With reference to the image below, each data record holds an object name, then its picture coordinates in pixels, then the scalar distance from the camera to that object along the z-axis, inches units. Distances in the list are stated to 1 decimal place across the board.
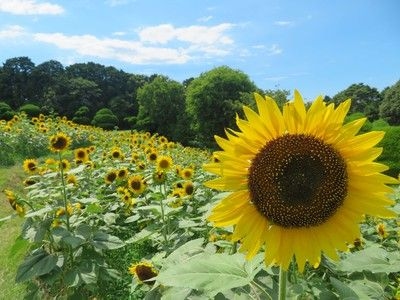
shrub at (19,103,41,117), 1423.1
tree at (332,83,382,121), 2526.3
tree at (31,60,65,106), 2106.3
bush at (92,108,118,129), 1673.0
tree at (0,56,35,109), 2150.6
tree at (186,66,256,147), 1774.1
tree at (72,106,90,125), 1776.6
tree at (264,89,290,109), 1787.4
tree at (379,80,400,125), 2014.0
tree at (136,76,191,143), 1967.3
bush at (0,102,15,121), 1203.2
